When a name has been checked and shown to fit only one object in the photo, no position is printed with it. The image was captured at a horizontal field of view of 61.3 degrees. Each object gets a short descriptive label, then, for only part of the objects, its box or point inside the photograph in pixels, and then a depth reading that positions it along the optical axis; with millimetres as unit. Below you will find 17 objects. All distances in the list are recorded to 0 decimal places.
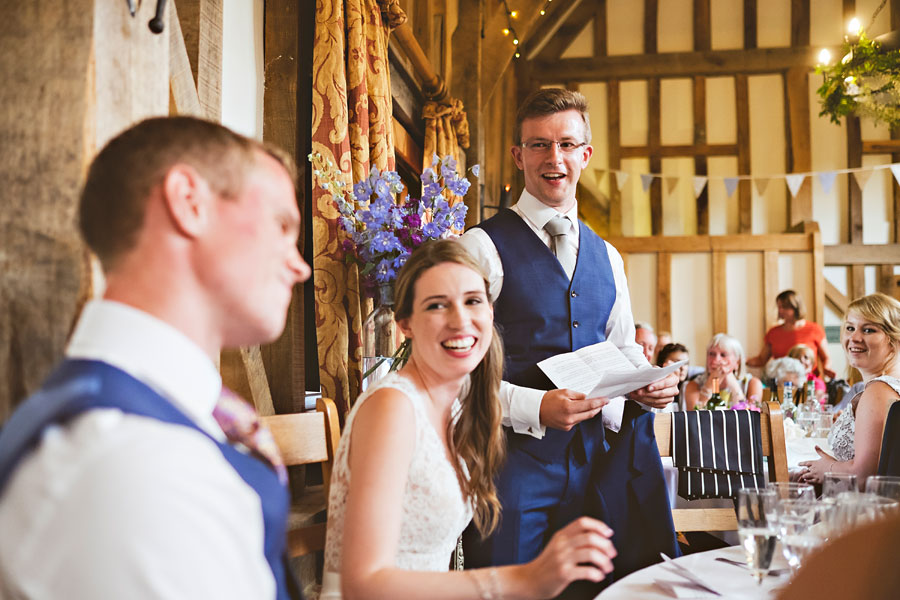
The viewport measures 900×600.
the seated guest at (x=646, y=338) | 5098
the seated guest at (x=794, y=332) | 6590
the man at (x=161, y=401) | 513
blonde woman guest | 2412
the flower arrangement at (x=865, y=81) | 4328
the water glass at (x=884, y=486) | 1203
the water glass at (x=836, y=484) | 1288
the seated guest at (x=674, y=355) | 4699
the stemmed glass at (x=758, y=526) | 1121
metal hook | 1110
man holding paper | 1738
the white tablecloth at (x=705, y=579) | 1140
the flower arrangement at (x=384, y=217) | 2186
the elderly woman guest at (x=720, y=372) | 4594
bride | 1039
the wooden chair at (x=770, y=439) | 1982
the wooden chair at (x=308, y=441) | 1527
